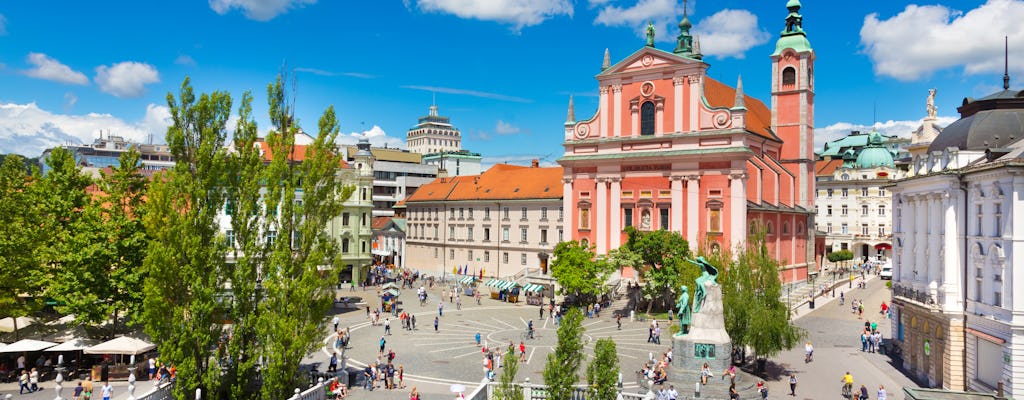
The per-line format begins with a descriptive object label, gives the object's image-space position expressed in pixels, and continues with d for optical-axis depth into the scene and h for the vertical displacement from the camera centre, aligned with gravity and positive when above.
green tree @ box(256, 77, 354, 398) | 24.06 -0.89
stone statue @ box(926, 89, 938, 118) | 49.28 +8.57
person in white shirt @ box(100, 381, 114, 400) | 24.35 -5.65
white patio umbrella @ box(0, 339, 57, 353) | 28.52 -4.86
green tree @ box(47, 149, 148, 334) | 29.95 -1.65
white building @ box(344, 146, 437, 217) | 99.44 +5.93
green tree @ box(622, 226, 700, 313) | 44.31 -1.94
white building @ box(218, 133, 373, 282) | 57.47 -0.17
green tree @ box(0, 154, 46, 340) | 30.69 -1.26
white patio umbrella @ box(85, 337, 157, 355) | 28.27 -4.82
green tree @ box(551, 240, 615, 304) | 46.34 -2.89
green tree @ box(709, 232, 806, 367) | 29.56 -3.27
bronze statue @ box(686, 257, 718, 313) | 28.39 -1.99
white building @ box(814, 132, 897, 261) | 84.69 +3.00
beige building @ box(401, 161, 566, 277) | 64.62 +0.38
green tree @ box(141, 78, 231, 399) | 23.58 -0.92
